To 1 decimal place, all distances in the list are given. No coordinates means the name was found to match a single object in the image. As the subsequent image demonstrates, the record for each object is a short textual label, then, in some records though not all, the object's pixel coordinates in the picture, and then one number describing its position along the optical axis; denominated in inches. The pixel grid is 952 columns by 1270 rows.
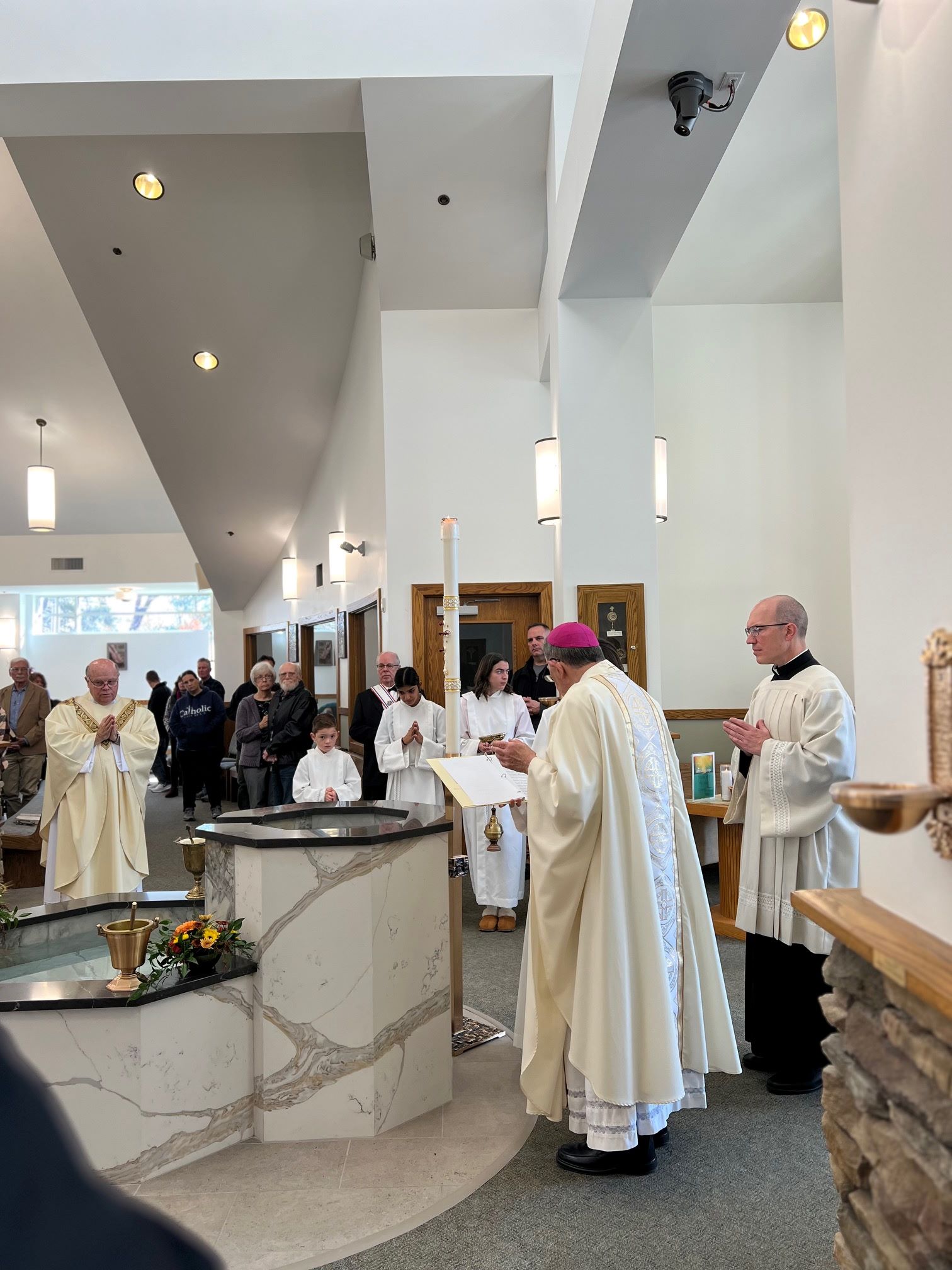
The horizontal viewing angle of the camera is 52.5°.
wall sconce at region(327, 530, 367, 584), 346.0
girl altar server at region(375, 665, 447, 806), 236.5
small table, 207.0
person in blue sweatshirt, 370.9
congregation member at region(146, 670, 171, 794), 491.2
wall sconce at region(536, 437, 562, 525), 207.3
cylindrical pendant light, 355.6
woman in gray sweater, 313.9
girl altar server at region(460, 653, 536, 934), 221.1
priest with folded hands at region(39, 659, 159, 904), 205.2
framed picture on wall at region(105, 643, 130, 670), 669.3
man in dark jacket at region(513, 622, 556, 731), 245.8
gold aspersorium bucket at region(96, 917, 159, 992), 113.8
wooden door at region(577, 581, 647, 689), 197.6
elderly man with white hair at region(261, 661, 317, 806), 300.7
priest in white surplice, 133.4
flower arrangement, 119.3
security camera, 127.6
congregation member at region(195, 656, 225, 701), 420.8
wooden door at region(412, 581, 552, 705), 270.7
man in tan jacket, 303.9
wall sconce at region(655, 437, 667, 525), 214.1
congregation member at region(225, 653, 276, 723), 388.5
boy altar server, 211.0
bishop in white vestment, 107.2
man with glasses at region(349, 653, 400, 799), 256.2
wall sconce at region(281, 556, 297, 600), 442.0
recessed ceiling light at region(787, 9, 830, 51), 161.2
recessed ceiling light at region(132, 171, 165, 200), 275.9
